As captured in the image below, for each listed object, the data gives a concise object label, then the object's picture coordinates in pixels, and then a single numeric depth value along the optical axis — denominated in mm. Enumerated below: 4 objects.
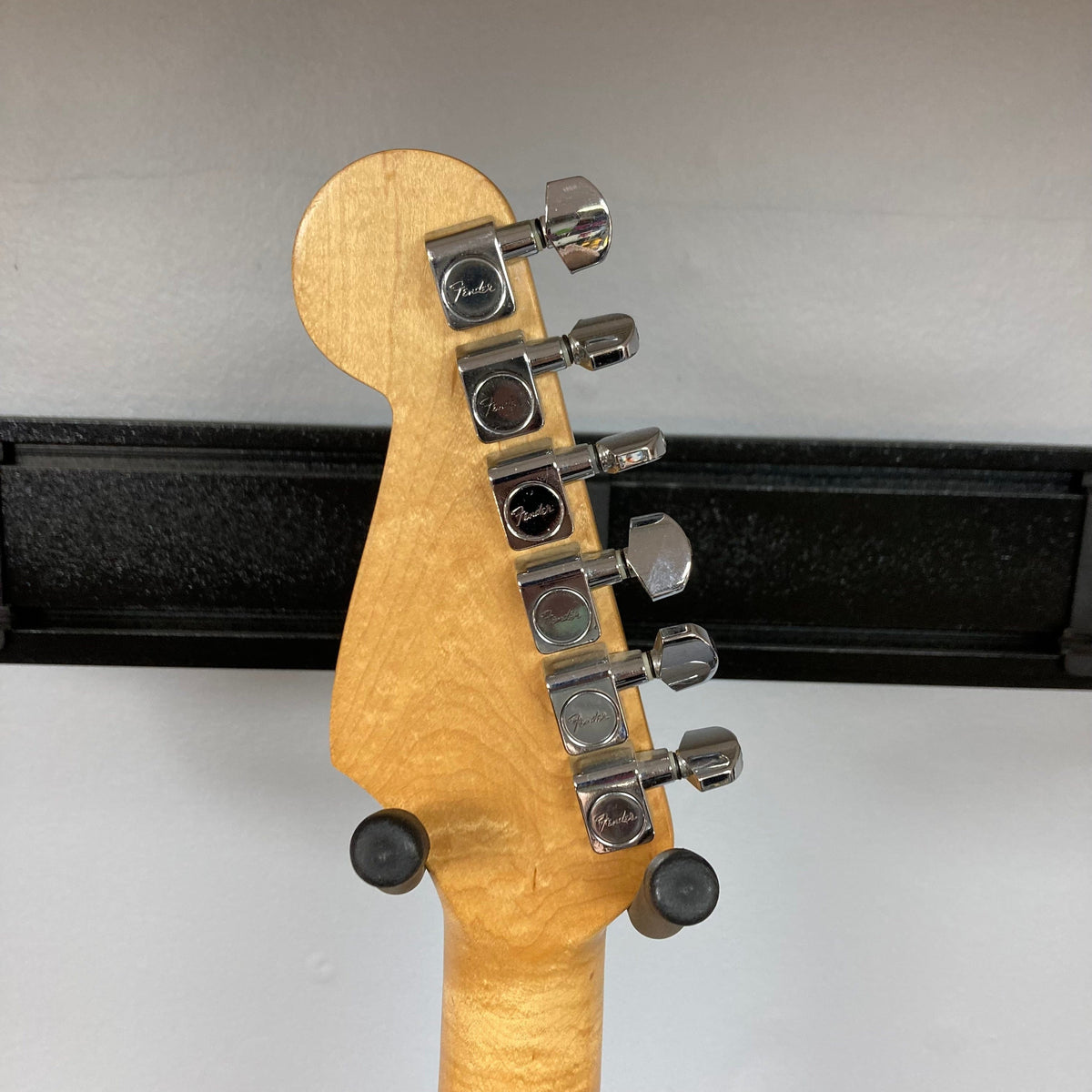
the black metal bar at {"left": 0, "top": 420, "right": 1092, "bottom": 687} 577
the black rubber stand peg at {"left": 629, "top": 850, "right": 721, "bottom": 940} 388
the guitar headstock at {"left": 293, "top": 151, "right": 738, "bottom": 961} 406
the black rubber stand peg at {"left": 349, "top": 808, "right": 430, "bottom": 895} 390
